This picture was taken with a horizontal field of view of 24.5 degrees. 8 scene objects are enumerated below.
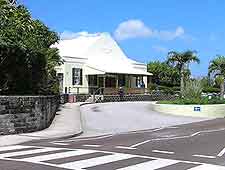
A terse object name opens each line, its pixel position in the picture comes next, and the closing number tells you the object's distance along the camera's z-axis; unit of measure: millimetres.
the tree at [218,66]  66375
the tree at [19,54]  23125
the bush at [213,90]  59912
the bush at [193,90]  38062
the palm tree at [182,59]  67000
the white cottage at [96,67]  51500
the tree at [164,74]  70500
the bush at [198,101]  37000
